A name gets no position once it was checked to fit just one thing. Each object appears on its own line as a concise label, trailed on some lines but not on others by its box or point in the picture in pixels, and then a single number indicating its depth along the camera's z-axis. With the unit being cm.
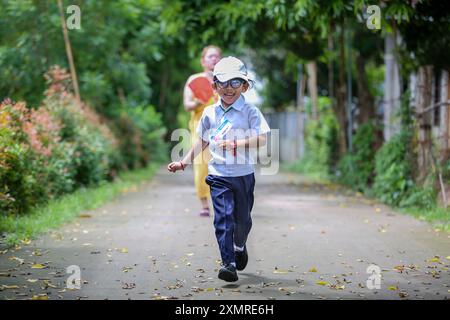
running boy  675
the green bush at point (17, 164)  948
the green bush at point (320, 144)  1947
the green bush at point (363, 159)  1530
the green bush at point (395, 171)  1254
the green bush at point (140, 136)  2180
